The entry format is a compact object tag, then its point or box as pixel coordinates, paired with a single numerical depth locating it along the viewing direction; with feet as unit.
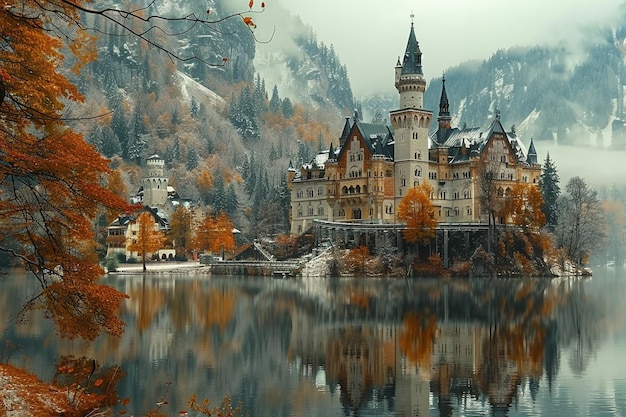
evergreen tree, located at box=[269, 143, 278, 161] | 634.84
